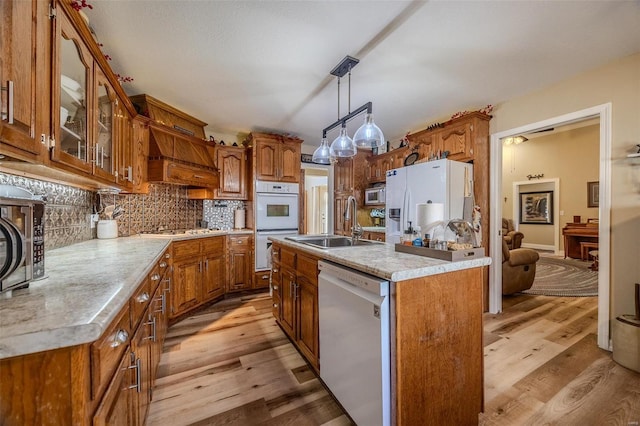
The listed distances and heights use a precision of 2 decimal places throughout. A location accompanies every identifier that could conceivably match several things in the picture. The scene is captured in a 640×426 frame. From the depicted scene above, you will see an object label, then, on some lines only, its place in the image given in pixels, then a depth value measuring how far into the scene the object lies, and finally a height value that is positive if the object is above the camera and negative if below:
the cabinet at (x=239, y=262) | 3.61 -0.72
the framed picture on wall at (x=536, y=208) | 6.94 +0.12
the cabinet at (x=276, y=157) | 3.87 +0.84
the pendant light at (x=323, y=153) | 2.52 +0.57
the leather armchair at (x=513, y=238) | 6.39 -0.64
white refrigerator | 2.92 +0.28
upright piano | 5.75 -0.53
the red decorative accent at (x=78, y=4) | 1.29 +1.06
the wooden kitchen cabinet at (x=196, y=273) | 2.70 -0.72
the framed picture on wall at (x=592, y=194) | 6.07 +0.44
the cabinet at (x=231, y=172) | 3.78 +0.58
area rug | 3.74 -1.12
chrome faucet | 2.16 -0.16
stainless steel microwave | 4.36 +0.28
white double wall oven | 3.83 -0.03
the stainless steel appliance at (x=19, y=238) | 0.80 -0.09
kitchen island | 1.16 -0.59
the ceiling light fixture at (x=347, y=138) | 2.04 +0.61
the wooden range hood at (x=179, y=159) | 2.88 +0.62
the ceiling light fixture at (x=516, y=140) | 6.03 +1.70
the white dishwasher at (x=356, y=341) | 1.17 -0.67
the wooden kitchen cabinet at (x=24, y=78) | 0.89 +0.51
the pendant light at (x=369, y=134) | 2.03 +0.61
